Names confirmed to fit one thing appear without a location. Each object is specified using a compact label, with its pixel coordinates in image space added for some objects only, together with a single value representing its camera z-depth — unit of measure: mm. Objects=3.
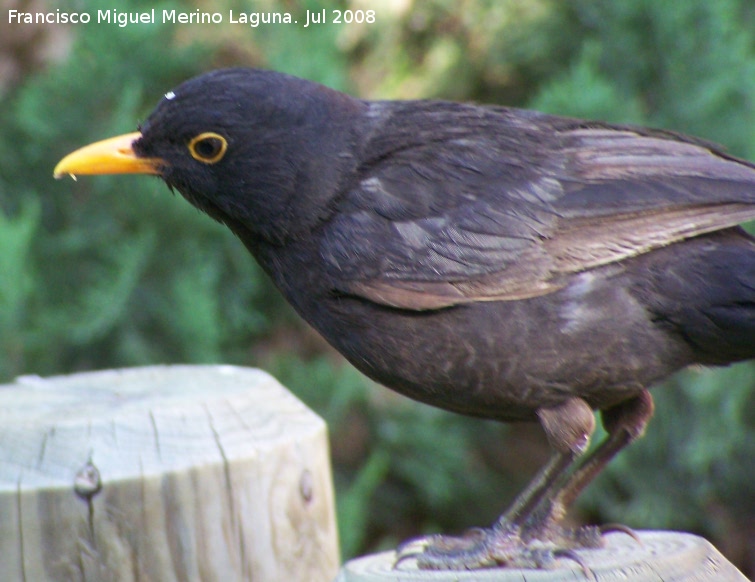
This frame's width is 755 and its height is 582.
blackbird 6551
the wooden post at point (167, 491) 5937
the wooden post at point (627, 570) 5414
